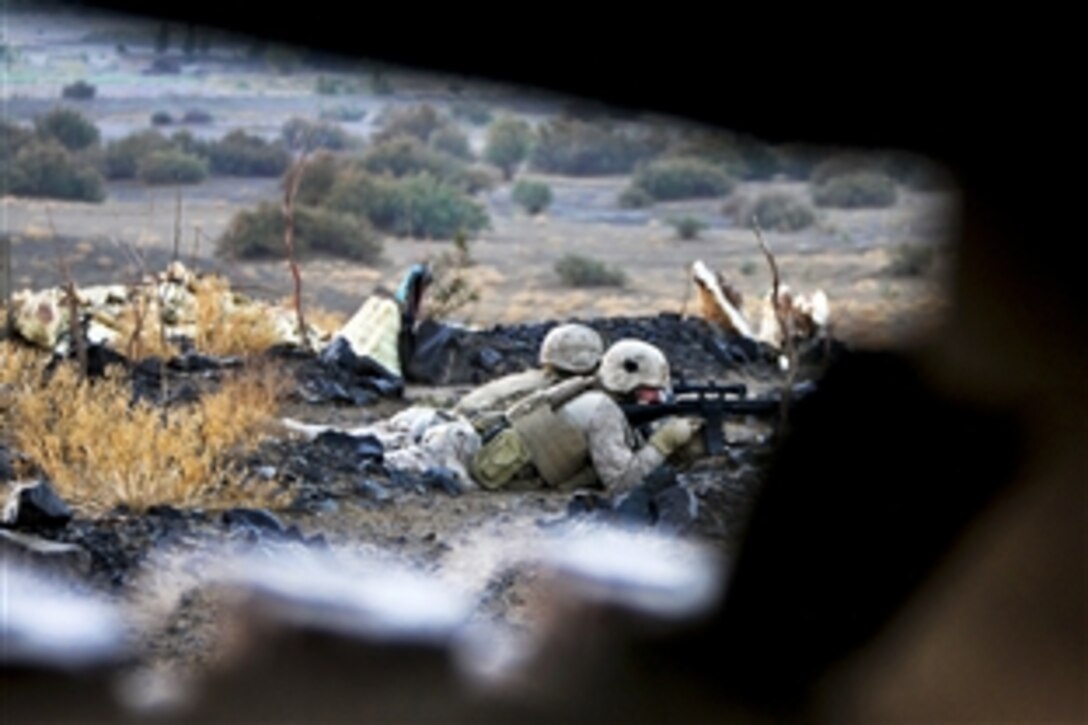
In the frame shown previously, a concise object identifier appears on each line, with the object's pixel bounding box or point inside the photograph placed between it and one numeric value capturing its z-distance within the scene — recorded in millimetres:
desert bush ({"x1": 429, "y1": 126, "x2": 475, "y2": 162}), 23453
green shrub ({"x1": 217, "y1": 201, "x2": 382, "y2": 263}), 17078
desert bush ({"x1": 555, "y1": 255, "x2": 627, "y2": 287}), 16734
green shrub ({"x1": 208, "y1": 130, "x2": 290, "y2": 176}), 20781
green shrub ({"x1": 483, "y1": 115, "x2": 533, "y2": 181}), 23719
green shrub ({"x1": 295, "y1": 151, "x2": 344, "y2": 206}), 20828
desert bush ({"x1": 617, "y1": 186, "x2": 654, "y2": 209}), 21250
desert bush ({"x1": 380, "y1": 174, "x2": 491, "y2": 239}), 17938
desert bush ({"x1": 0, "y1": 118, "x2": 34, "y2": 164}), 19594
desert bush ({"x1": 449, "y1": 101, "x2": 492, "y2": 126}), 22672
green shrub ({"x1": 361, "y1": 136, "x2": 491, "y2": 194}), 22025
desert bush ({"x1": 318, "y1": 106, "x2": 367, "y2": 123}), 19378
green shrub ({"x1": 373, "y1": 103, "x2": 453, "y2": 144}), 24059
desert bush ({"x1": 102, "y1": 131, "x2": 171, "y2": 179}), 20109
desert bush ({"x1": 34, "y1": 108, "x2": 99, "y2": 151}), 20234
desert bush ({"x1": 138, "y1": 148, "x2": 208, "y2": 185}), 19094
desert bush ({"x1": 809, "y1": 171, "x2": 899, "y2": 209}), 19219
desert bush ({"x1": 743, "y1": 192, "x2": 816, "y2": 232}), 19391
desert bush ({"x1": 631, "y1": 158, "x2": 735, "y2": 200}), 21188
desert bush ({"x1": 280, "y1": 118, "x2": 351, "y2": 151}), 17153
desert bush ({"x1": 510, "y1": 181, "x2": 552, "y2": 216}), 21062
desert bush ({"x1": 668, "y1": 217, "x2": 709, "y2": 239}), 19344
